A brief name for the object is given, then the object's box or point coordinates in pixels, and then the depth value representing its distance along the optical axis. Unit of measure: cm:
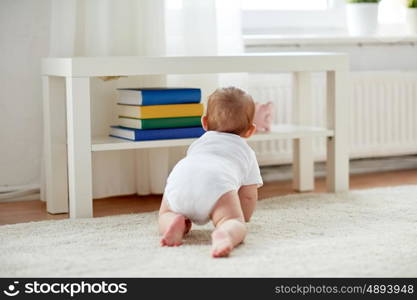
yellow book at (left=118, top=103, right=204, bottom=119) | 242
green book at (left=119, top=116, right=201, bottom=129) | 242
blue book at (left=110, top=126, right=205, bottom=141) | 240
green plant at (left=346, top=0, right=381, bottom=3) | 324
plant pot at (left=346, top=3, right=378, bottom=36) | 325
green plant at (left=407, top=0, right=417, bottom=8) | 337
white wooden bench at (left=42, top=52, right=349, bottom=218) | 227
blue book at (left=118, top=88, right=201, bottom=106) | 242
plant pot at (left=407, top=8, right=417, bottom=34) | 338
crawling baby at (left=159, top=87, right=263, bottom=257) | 186
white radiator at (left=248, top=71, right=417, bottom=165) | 306
